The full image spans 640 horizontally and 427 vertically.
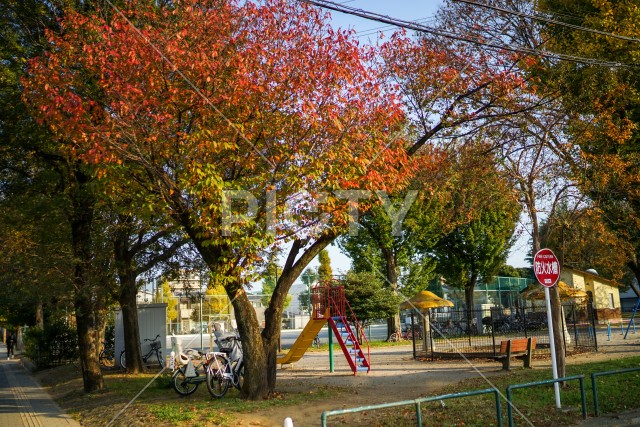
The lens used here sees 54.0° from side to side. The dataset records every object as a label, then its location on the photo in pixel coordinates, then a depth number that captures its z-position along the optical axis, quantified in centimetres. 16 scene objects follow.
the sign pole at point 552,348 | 1152
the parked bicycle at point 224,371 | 1462
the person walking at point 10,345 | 4618
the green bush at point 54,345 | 2977
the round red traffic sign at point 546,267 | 1190
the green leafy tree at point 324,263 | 7194
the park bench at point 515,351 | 1780
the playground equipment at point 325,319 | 1942
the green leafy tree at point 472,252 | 4050
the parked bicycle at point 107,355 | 2845
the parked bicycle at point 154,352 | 2557
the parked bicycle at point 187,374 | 1505
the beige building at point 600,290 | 4416
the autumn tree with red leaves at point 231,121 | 1201
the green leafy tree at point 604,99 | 1614
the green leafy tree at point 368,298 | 3666
